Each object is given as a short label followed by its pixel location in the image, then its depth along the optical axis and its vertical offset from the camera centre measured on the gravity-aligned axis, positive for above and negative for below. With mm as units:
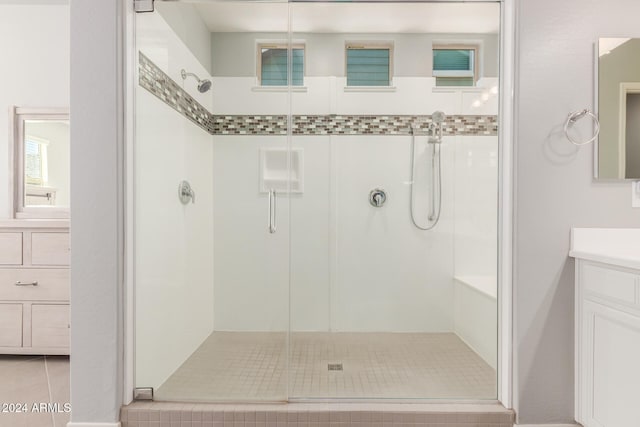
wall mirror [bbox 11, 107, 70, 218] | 2979 +342
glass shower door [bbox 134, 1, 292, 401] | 1953 +63
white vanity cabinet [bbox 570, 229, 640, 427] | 1427 -461
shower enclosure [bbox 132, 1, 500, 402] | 1962 +55
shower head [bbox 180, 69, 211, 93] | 2162 +688
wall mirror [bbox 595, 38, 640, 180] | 1737 +457
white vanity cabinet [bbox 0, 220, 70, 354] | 2639 -542
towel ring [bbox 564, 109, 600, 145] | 1736 +395
